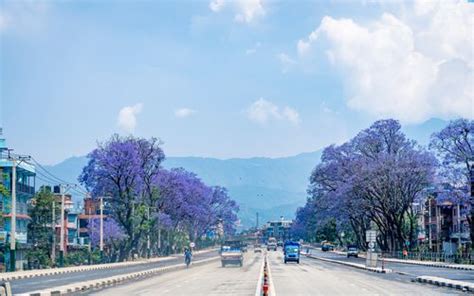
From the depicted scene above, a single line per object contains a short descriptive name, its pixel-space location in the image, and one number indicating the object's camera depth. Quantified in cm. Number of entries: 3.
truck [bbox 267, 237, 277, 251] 18975
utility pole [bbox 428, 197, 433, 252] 12656
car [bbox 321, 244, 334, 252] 15338
